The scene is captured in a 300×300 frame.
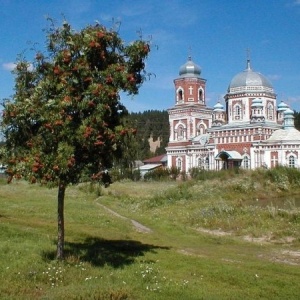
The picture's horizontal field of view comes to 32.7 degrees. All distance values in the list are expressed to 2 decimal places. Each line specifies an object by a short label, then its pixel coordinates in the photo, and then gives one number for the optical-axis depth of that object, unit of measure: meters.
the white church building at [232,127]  73.19
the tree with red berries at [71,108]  11.80
